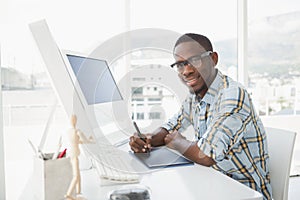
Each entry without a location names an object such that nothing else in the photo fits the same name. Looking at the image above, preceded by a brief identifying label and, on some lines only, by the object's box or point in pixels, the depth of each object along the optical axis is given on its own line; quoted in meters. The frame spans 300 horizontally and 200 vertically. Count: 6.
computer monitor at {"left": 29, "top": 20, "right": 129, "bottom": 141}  0.83
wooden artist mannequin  0.65
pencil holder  0.68
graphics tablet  1.07
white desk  0.77
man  1.11
